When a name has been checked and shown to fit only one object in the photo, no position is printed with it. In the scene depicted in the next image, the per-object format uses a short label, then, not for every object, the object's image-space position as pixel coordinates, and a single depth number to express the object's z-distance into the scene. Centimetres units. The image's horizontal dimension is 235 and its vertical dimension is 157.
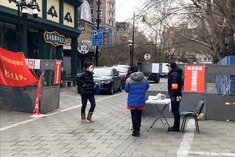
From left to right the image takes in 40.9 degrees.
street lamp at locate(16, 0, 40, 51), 1342
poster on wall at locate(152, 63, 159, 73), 1343
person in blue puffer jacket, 761
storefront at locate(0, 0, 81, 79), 1460
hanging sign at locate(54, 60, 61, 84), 1152
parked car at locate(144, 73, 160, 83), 2156
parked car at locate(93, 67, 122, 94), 1775
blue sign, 2417
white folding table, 826
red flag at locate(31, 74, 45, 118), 1029
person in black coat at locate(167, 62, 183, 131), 819
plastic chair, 812
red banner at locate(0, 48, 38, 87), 1052
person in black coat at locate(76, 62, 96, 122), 936
